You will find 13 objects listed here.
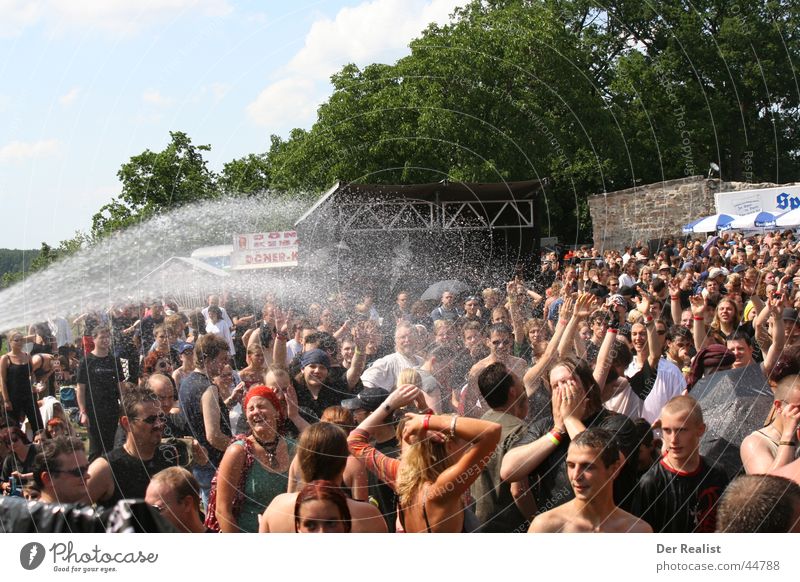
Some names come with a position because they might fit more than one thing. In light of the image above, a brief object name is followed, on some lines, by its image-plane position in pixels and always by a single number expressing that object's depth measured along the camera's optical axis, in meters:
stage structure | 13.18
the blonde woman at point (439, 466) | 4.69
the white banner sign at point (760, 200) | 19.52
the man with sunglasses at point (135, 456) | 5.57
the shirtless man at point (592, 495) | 4.60
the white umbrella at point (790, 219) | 18.16
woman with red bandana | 5.46
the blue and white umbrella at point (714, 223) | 20.58
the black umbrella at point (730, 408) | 5.55
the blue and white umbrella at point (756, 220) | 19.78
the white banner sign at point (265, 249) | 14.94
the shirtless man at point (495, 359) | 7.86
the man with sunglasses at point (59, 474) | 5.33
